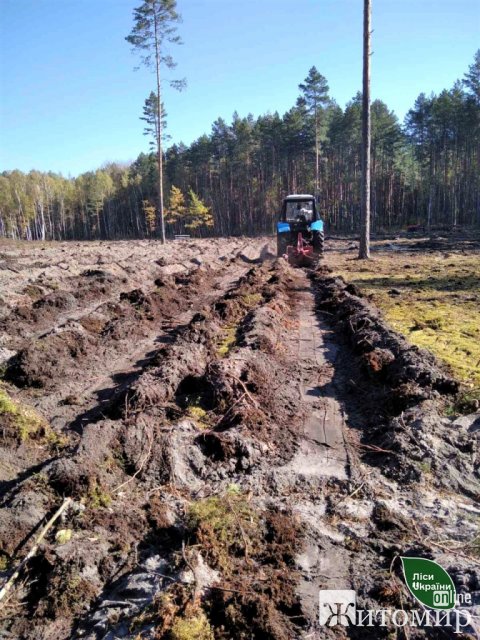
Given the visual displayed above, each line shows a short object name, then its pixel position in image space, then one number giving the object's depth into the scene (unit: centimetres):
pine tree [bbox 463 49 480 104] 4043
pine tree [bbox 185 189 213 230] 5874
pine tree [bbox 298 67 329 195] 4047
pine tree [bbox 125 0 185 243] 2662
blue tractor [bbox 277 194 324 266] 1786
